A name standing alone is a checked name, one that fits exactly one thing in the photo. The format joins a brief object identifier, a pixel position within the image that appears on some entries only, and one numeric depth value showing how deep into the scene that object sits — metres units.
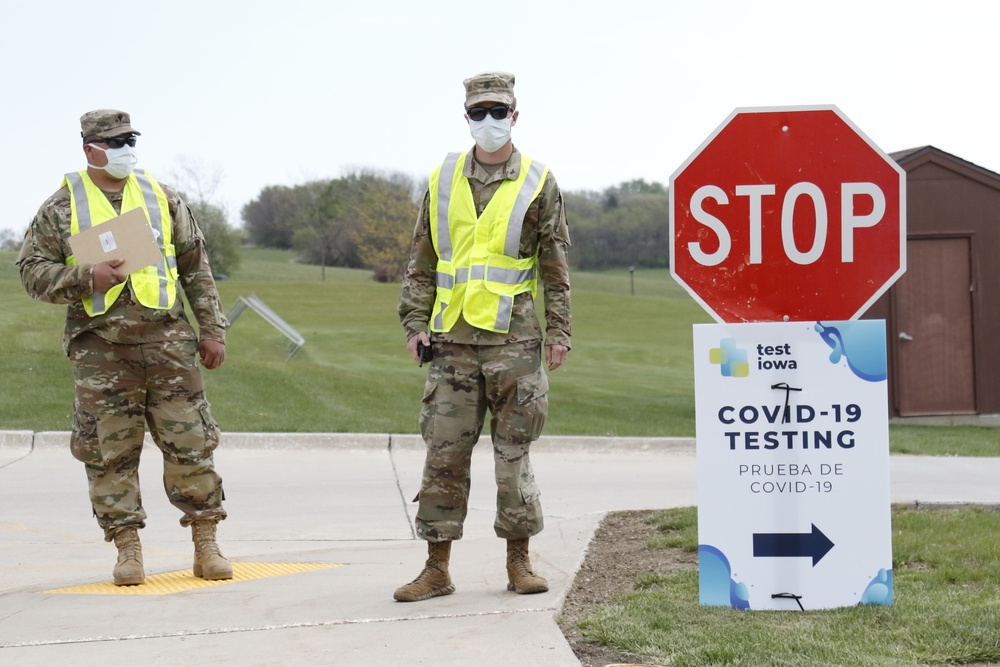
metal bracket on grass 52.66
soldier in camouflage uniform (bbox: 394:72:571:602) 10.77
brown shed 31.98
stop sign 9.53
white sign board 9.58
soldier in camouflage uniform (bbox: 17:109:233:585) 11.84
